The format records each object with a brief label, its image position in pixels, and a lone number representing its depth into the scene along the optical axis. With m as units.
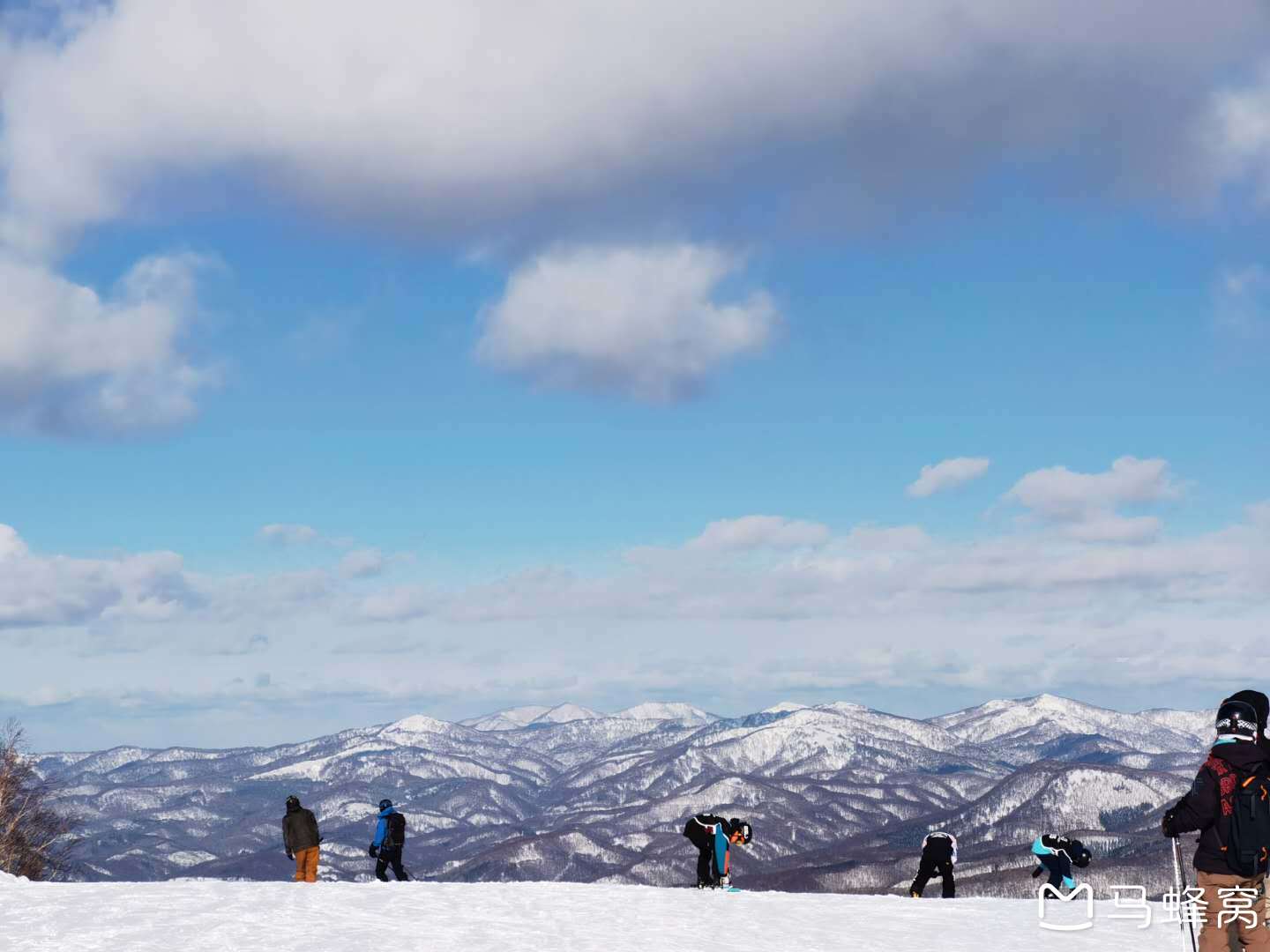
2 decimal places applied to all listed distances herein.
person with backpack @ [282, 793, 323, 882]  26.19
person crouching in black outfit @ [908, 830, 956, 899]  24.83
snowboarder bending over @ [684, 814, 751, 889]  24.95
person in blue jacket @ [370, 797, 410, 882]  27.25
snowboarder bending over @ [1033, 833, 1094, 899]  24.03
